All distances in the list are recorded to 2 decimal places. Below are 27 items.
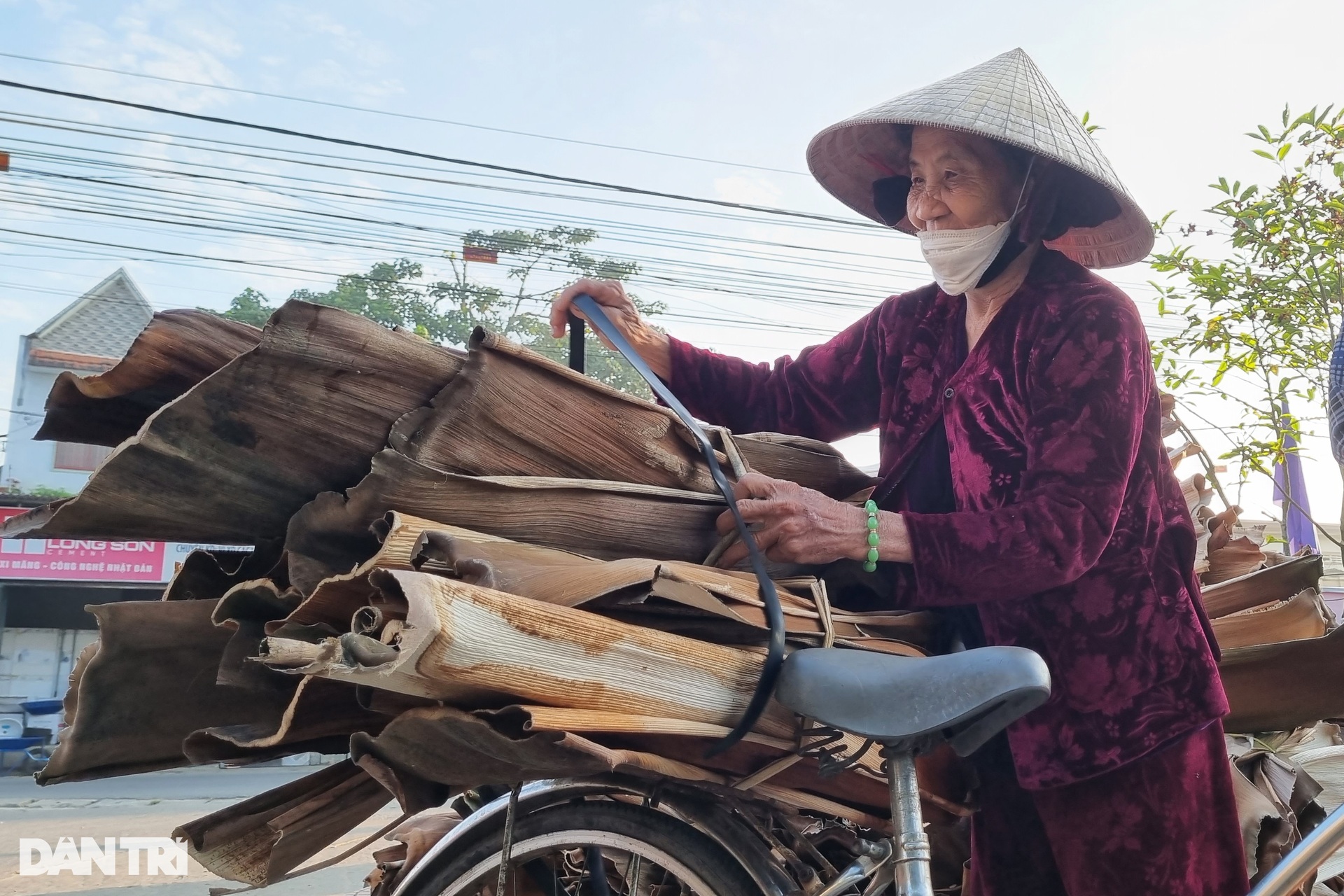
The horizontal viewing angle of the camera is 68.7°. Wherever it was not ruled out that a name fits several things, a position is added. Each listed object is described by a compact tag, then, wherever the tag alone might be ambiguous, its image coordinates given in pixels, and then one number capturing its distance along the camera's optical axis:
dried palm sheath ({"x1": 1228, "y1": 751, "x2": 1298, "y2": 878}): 1.72
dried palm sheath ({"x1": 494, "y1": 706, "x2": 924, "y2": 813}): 1.10
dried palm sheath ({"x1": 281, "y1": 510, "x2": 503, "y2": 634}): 1.14
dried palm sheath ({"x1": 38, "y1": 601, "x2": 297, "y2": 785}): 1.32
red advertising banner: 14.55
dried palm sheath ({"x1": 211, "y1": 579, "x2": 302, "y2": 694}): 1.28
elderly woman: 1.50
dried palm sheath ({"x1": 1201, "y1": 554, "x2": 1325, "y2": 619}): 2.01
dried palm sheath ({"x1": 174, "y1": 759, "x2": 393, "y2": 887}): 1.45
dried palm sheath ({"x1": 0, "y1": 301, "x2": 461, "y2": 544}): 1.16
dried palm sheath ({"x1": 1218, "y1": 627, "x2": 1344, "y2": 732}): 1.78
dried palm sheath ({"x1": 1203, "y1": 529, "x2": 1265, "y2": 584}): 2.33
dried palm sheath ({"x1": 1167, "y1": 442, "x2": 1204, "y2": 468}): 2.77
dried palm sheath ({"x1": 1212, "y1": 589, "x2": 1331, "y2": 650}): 1.97
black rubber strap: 1.29
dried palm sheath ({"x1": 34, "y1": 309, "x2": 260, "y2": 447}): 1.24
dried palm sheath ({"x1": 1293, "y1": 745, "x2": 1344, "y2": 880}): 1.86
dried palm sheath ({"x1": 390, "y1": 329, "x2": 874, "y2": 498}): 1.26
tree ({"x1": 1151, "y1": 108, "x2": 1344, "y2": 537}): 4.47
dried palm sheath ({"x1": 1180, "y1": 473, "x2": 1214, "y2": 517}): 2.68
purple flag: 7.15
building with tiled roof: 17.14
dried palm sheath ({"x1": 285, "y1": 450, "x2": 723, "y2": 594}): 1.24
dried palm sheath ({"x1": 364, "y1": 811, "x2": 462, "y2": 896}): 1.97
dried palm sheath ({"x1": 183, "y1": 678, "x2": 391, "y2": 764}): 1.22
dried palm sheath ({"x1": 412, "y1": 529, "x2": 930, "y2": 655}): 1.16
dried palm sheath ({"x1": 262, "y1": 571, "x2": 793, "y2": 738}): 1.00
